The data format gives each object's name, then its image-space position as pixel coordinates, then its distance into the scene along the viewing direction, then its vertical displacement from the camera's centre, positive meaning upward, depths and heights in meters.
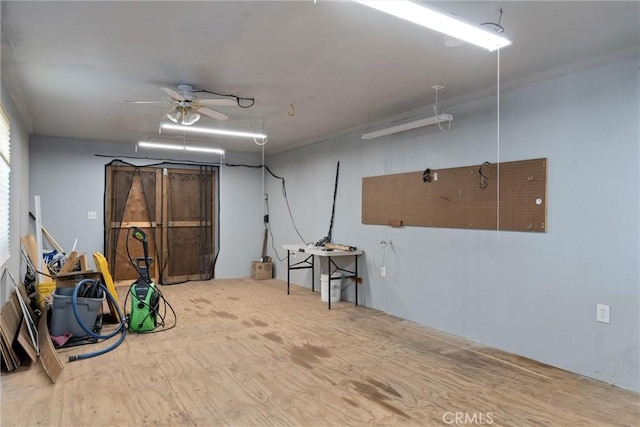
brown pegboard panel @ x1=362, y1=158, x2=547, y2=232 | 3.52 +0.14
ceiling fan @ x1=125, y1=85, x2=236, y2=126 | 3.59 +0.99
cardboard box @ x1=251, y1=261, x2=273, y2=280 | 7.51 -1.16
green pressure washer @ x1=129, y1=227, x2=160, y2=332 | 4.21 -1.02
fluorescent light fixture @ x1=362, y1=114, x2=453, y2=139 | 3.83 +0.91
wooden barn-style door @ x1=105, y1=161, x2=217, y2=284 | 6.85 -0.17
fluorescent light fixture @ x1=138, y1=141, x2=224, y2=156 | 5.82 +0.97
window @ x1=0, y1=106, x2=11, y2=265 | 3.54 +0.26
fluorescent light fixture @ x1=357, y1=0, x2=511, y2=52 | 1.79 +0.94
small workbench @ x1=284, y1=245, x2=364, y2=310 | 5.27 -0.70
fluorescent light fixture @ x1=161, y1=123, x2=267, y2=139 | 4.91 +1.01
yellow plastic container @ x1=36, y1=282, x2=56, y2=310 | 4.39 -0.94
